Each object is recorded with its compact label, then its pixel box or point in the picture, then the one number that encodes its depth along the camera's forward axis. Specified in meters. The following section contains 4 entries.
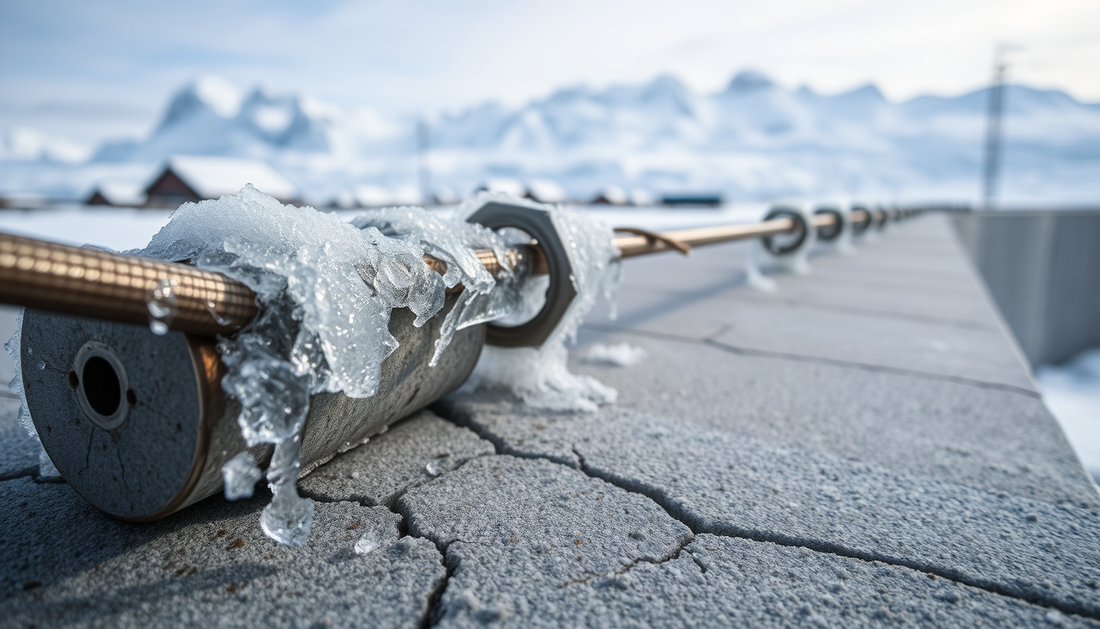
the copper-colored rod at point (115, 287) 0.24
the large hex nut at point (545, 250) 0.53
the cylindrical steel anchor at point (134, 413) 0.31
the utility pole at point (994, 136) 24.97
